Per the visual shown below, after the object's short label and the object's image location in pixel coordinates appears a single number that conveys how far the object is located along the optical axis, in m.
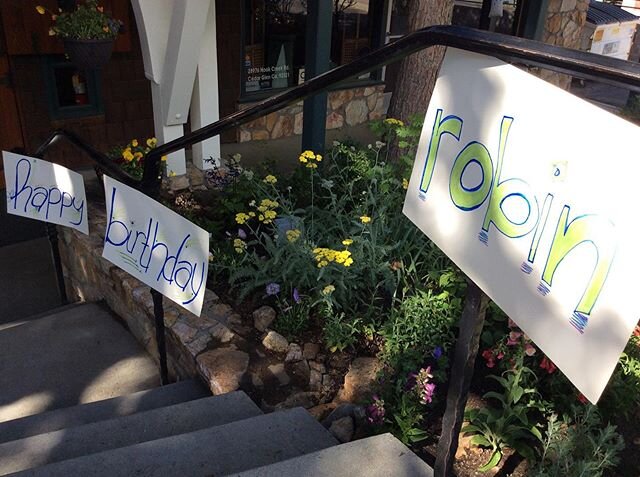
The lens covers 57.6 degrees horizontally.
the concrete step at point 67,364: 2.89
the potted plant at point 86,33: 4.08
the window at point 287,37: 6.18
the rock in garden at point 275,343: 2.59
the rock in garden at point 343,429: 2.07
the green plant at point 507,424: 1.86
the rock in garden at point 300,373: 2.47
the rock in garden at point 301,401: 2.36
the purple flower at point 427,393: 2.01
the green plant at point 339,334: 2.52
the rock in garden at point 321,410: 2.27
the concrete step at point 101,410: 2.45
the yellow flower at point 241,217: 2.97
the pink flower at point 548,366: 1.99
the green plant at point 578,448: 1.65
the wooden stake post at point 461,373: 1.31
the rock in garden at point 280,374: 2.47
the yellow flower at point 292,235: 2.81
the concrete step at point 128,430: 2.08
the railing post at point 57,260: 3.79
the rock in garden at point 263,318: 2.78
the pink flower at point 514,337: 2.05
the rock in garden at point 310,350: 2.56
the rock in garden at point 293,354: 2.54
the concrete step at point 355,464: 1.62
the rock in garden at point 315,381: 2.43
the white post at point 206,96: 4.49
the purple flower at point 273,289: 2.75
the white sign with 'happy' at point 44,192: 3.03
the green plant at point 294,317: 2.69
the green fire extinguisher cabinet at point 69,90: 5.08
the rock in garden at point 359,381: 2.29
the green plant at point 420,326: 2.29
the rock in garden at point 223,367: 2.41
